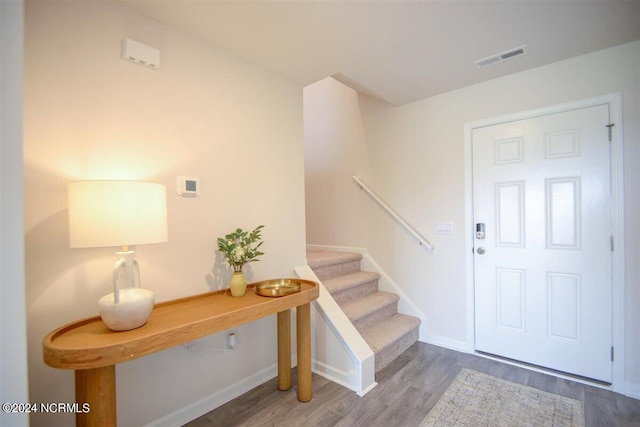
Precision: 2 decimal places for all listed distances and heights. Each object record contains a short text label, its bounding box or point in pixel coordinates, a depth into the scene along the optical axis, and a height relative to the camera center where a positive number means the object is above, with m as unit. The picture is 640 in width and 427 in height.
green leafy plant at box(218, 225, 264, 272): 1.85 -0.24
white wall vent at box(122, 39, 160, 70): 1.56 +0.92
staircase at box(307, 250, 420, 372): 2.53 -0.95
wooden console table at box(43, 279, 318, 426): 1.06 -0.54
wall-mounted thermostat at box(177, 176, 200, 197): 1.78 +0.17
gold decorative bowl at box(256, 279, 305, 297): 1.83 -0.53
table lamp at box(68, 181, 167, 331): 1.18 -0.04
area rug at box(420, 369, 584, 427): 1.73 -1.32
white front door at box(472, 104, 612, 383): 2.11 -0.29
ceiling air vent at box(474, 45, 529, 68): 2.08 +1.16
